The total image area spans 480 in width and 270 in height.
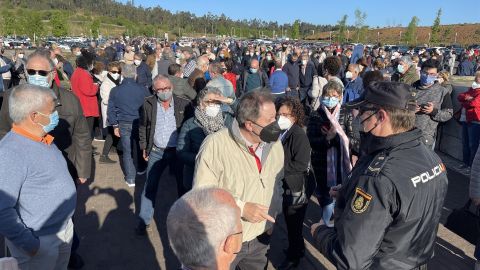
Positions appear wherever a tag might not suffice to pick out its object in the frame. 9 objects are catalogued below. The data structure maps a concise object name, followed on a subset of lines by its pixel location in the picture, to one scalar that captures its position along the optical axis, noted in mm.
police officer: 1849
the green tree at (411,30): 59700
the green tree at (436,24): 50688
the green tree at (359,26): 67625
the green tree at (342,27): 67000
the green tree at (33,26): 46359
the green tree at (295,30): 80625
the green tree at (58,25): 50469
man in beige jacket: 2637
